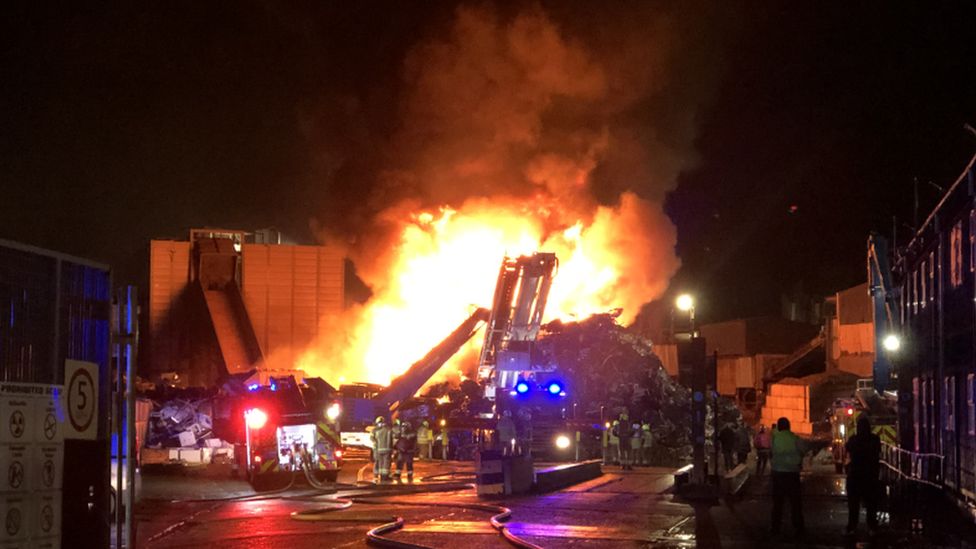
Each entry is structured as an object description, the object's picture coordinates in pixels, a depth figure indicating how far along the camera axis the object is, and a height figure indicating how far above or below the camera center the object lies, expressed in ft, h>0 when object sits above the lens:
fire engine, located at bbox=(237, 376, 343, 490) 69.10 -4.47
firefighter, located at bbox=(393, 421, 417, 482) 75.25 -5.43
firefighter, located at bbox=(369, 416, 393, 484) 73.36 -5.60
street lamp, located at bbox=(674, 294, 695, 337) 60.97 +3.69
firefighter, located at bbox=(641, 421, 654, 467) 93.34 -6.39
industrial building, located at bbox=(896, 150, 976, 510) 51.75 +1.02
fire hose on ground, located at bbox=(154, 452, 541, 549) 42.29 -7.08
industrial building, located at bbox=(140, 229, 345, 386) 157.17 +11.14
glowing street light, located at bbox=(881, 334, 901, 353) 82.43 +1.91
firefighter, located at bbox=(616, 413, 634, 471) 87.71 -5.91
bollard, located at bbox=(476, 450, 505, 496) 62.39 -6.04
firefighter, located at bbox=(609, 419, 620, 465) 93.27 -6.82
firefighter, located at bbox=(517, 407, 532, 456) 93.61 -4.95
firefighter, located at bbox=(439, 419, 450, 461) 99.04 -6.50
